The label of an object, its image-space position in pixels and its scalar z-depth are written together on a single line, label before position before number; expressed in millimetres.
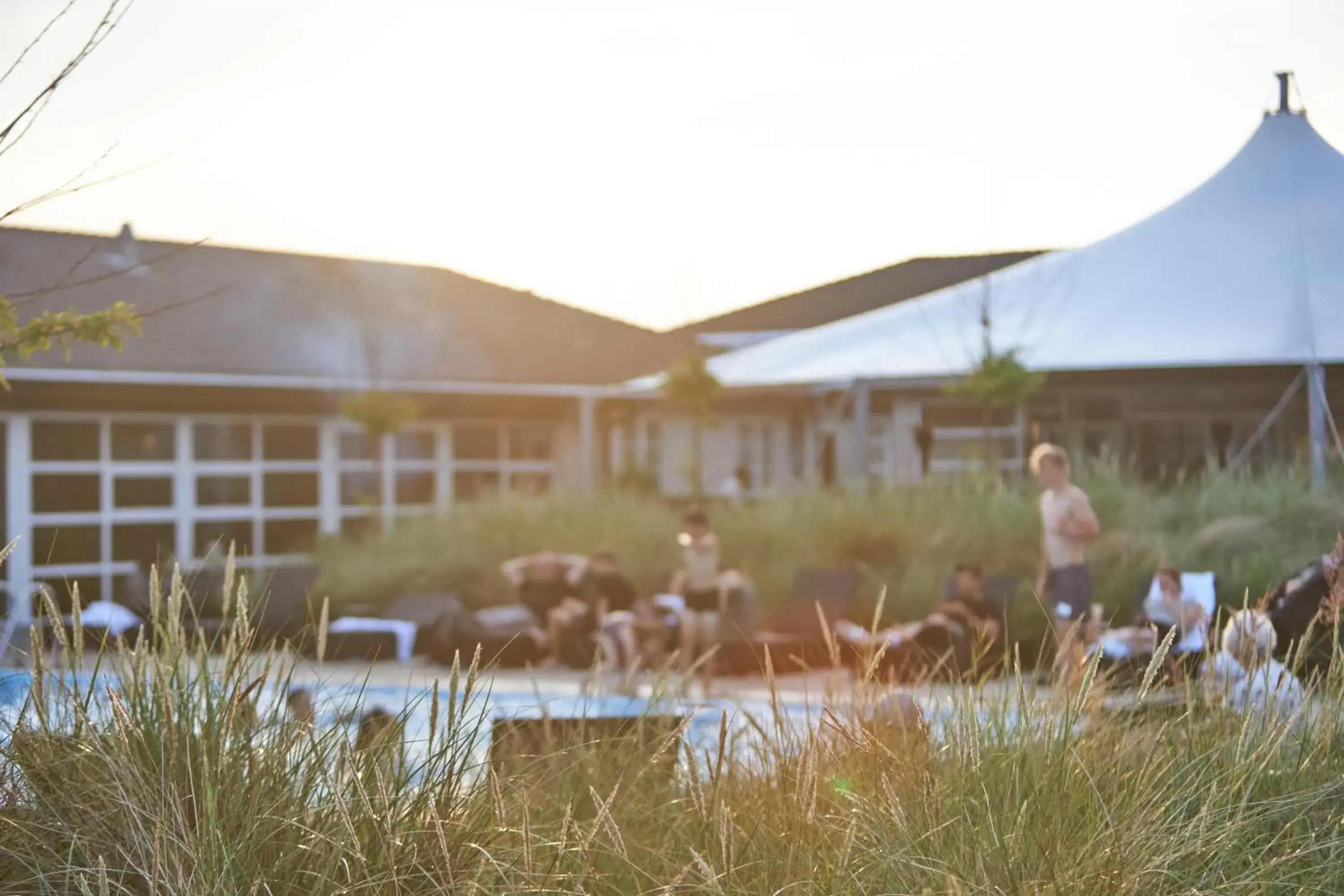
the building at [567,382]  15625
